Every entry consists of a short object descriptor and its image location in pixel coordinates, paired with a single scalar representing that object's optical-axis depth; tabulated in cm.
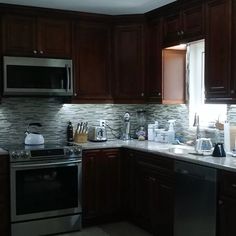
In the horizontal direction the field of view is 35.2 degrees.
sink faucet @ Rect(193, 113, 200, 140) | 400
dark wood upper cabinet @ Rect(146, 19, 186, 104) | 438
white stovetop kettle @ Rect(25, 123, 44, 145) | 430
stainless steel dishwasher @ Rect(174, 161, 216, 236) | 304
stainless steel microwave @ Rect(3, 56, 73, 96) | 409
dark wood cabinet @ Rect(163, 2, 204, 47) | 373
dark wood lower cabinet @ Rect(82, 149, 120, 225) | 422
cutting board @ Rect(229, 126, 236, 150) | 356
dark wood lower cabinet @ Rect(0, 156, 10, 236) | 381
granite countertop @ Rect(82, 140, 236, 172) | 299
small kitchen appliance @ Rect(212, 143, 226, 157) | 335
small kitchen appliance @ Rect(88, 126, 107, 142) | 470
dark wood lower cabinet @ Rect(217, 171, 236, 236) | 282
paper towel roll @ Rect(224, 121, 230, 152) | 357
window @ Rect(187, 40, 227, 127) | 418
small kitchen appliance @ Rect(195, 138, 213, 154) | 353
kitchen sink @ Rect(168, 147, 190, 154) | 366
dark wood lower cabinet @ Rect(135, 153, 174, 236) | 359
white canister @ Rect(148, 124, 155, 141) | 475
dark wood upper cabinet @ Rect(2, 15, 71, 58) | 414
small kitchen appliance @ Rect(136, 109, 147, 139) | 509
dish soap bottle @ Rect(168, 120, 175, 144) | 443
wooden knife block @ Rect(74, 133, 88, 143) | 460
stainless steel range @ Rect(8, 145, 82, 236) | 387
